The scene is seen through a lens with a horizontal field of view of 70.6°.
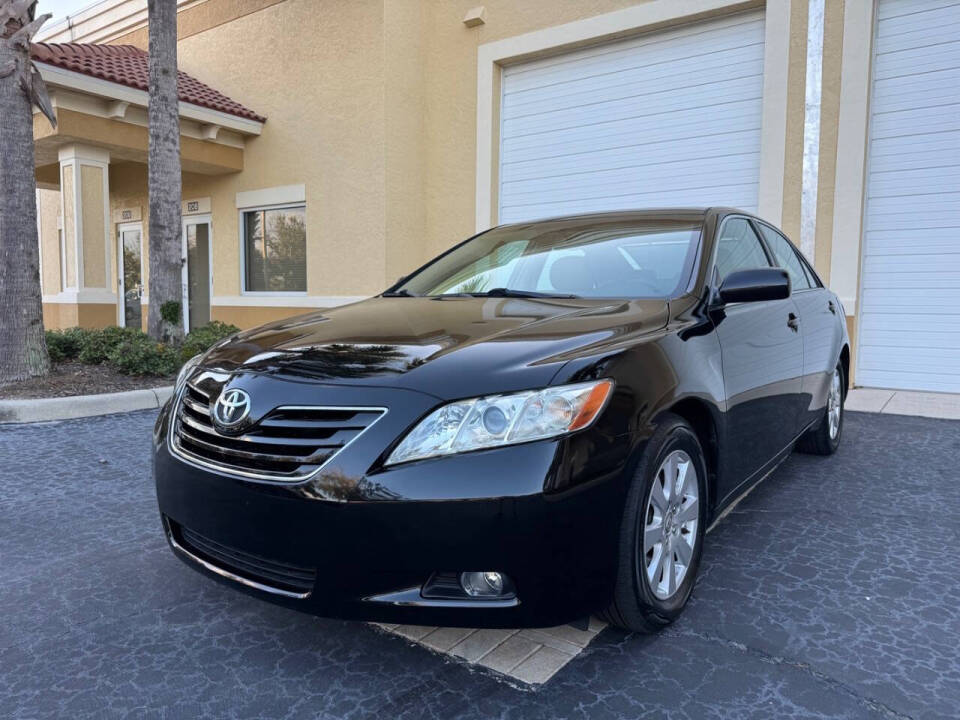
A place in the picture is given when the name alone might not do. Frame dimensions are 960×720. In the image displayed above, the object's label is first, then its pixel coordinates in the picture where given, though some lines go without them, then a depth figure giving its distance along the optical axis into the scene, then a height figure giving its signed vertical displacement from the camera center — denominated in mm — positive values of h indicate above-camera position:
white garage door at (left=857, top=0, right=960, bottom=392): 6551 +940
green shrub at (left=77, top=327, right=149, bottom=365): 7277 -575
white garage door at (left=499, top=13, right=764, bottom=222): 7605 +2075
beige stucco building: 6789 +1988
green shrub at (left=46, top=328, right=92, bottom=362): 7441 -609
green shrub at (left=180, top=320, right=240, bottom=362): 7370 -549
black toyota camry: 1772 -466
